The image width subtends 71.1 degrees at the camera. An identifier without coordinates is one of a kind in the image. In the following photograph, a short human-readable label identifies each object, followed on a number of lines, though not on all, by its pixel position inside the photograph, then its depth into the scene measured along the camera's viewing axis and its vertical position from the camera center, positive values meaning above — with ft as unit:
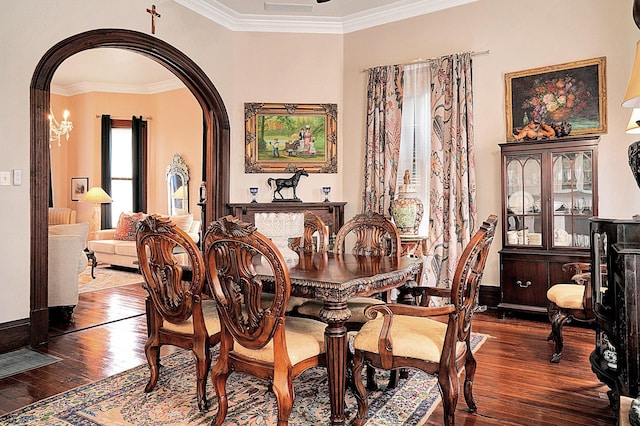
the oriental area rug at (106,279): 19.94 -3.14
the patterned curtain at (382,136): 17.26 +3.01
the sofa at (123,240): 23.51 -1.43
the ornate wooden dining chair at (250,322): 6.39 -1.63
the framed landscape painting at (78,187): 28.94 +1.77
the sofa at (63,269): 13.80 -1.71
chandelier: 24.50 +5.11
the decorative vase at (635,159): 6.45 +0.77
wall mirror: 26.91 +1.74
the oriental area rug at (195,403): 7.55 -3.47
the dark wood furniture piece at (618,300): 6.32 -1.35
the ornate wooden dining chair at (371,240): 9.71 -0.67
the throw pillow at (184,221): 23.83 -0.38
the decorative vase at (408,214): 15.94 -0.04
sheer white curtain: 16.80 +3.09
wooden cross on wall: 14.87 +6.63
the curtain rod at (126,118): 28.78 +6.20
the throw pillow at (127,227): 24.93 -0.72
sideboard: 17.71 +0.17
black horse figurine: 17.80 +1.21
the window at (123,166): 28.55 +3.14
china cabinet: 13.28 -0.02
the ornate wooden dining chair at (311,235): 11.33 -0.58
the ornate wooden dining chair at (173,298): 7.60 -1.49
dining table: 6.82 -1.26
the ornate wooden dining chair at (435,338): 6.62 -1.93
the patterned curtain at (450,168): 15.58 +1.58
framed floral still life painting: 13.76 +3.66
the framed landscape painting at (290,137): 18.26 +3.13
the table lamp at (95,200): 26.99 +0.86
